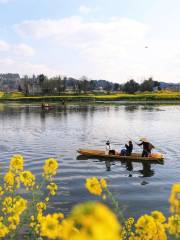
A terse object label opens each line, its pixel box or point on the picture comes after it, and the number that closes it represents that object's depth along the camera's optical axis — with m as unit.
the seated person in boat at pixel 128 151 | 30.36
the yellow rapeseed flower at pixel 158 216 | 5.77
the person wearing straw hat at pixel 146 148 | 29.83
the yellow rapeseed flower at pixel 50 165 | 7.13
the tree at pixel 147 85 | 198.34
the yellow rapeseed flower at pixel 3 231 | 5.28
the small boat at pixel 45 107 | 88.34
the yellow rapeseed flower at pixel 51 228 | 3.63
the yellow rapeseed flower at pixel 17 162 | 7.59
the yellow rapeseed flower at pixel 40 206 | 8.79
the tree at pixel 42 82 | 182.12
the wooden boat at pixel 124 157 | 29.53
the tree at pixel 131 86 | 194.25
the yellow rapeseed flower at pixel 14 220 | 6.20
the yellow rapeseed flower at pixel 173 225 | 5.09
